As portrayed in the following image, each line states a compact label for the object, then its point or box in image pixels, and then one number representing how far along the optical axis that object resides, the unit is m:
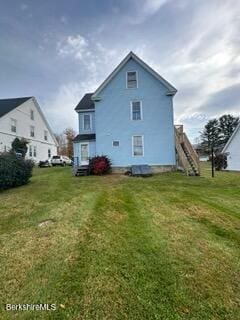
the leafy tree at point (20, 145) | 20.50
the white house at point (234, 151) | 18.82
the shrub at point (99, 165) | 12.72
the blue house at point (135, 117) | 13.18
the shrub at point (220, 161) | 20.54
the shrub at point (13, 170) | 8.85
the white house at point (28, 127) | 20.18
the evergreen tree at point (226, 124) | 48.66
